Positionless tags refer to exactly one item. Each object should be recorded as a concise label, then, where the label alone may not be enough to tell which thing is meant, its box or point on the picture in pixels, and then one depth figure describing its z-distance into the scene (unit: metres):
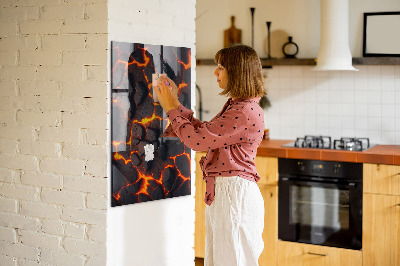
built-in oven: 3.98
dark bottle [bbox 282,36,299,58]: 4.70
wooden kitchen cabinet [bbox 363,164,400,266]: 3.83
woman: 2.63
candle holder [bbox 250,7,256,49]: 4.84
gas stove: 4.16
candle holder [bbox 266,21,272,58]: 4.77
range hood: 4.30
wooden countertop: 3.85
